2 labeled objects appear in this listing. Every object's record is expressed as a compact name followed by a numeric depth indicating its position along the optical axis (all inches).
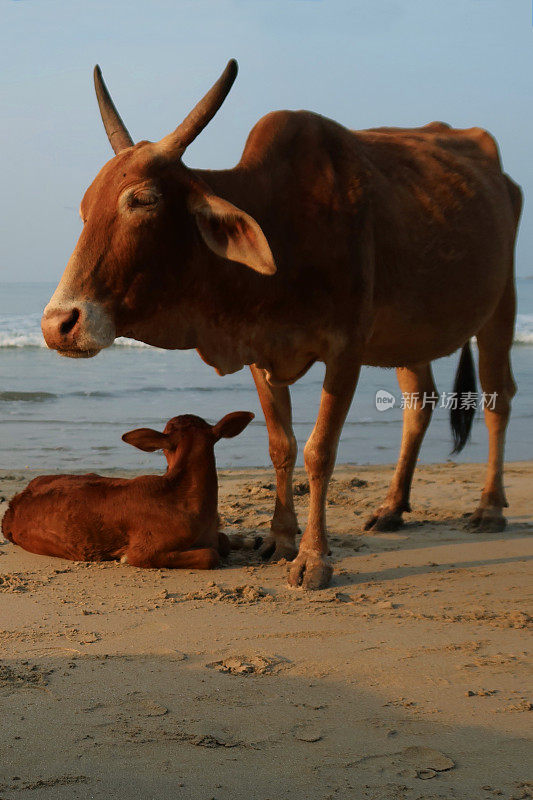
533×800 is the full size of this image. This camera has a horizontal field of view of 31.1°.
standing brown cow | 158.9
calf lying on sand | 184.9
